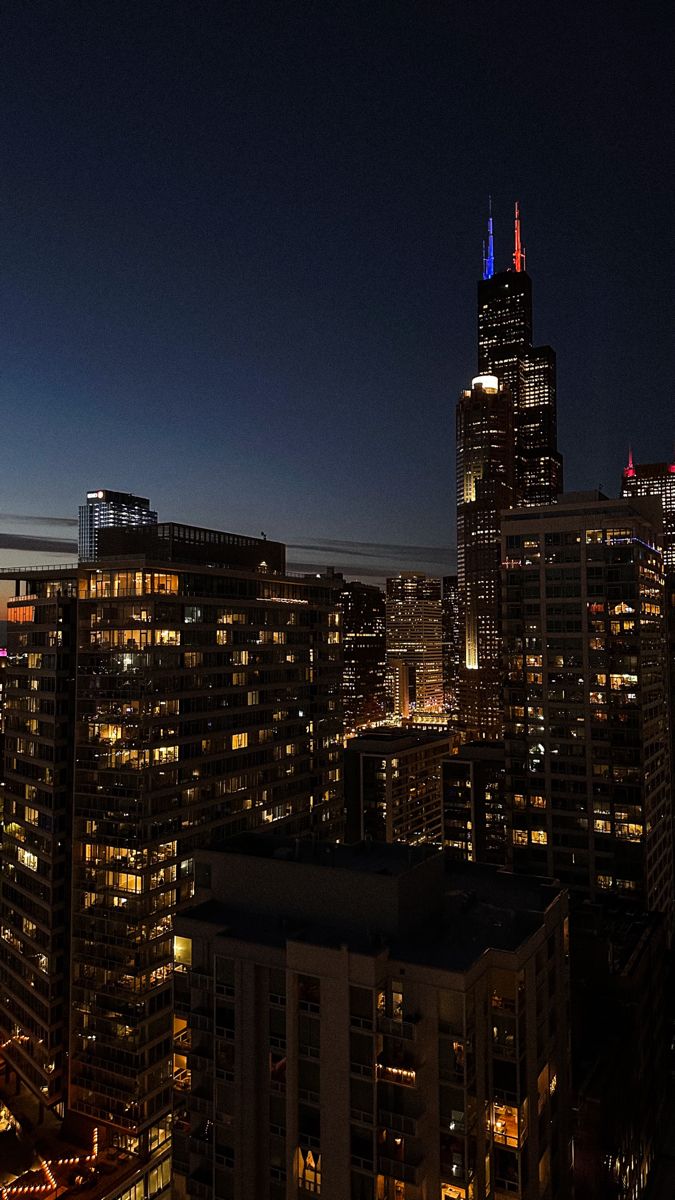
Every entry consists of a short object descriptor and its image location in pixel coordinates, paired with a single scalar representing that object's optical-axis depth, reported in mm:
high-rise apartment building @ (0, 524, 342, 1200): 70125
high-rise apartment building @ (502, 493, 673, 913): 93125
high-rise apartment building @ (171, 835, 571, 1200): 34469
